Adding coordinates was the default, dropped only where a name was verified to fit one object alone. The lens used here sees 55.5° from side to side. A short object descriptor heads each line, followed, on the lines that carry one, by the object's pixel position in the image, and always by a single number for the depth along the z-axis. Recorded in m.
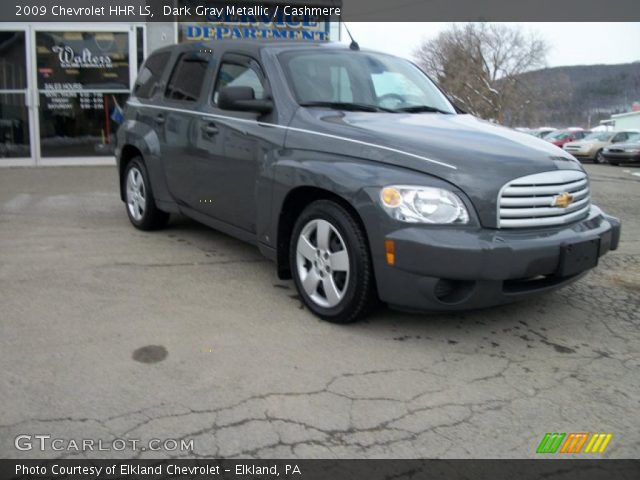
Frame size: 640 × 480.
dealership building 11.79
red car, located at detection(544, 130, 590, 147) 34.67
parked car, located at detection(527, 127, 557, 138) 44.09
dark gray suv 3.32
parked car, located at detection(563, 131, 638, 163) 25.34
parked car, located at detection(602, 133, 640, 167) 22.17
